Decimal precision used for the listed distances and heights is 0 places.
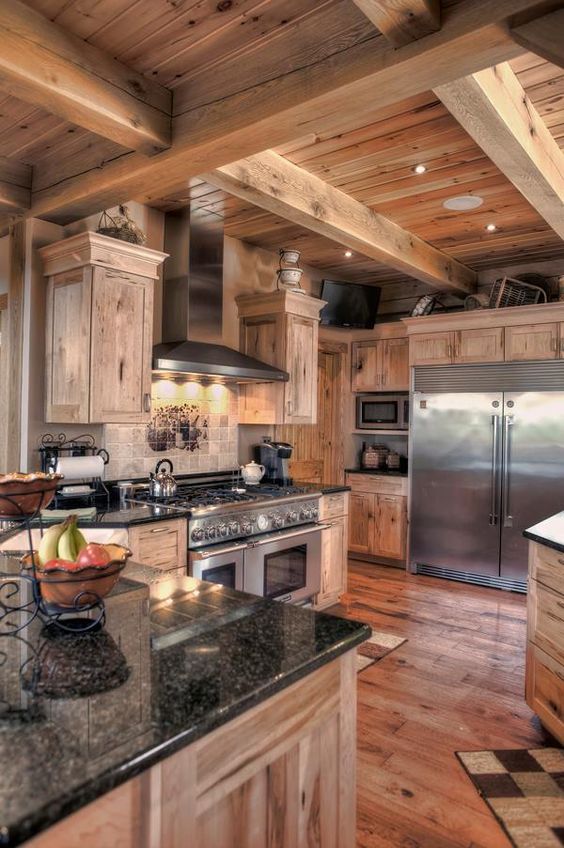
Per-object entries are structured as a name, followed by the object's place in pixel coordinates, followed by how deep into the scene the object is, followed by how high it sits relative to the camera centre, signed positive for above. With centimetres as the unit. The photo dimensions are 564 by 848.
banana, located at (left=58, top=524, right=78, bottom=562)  145 -33
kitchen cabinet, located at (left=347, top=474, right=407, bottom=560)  540 -93
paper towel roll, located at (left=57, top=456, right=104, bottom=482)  303 -28
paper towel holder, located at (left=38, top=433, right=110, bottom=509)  318 -21
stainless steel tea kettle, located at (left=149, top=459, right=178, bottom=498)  345 -42
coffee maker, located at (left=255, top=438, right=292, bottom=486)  442 -33
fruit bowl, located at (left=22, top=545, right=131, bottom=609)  132 -39
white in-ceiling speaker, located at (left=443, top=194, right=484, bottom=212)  362 +140
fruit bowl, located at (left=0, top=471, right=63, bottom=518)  141 -20
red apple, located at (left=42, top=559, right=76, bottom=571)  133 -35
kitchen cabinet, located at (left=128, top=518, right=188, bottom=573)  288 -66
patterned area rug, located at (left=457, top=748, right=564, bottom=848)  196 -139
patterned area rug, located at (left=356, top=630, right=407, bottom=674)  332 -139
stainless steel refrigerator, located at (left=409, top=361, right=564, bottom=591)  459 -36
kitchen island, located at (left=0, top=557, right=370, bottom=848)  86 -52
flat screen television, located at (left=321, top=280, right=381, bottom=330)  548 +112
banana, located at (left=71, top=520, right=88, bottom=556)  147 -32
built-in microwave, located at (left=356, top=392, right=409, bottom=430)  577 +9
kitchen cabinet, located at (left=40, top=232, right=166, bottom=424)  302 +47
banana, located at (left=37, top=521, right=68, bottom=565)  147 -33
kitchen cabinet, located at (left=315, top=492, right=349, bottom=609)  413 -95
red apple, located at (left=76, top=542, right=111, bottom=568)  135 -33
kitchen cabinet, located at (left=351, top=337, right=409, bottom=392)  570 +55
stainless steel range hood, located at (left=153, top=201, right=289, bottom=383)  378 +83
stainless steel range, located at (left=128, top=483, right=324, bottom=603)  321 -73
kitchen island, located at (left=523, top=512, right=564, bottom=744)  242 -90
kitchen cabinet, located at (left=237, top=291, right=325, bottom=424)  429 +53
